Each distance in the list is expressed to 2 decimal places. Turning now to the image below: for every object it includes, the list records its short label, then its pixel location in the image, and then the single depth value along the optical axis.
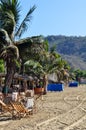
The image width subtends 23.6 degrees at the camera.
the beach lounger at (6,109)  8.79
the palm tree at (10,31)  14.02
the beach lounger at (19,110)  8.67
